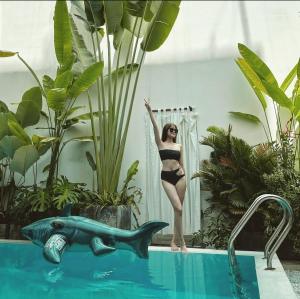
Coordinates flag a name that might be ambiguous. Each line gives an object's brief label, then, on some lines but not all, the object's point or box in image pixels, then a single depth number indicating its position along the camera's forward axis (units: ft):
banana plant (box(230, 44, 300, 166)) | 14.85
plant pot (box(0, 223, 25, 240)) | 17.57
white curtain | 17.30
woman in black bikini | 12.50
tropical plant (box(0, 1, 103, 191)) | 15.06
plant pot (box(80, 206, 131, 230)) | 14.88
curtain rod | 18.76
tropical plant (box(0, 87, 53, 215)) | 15.93
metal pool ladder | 7.15
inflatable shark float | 7.55
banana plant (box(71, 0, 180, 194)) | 14.40
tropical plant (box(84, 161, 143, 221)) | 15.48
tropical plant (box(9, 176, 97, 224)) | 15.90
